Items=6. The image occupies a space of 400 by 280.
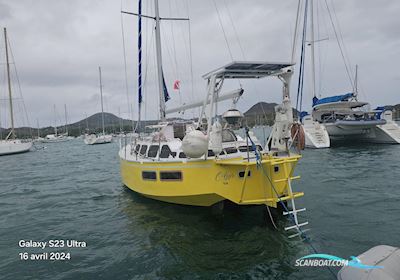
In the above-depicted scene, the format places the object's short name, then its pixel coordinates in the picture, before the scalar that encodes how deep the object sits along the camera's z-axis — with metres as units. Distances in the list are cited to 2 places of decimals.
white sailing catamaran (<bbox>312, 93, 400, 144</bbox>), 30.91
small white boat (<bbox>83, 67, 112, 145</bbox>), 71.06
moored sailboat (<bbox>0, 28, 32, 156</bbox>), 45.41
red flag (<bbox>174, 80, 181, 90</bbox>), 15.25
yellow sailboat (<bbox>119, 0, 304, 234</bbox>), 8.95
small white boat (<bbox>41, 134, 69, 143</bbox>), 96.01
